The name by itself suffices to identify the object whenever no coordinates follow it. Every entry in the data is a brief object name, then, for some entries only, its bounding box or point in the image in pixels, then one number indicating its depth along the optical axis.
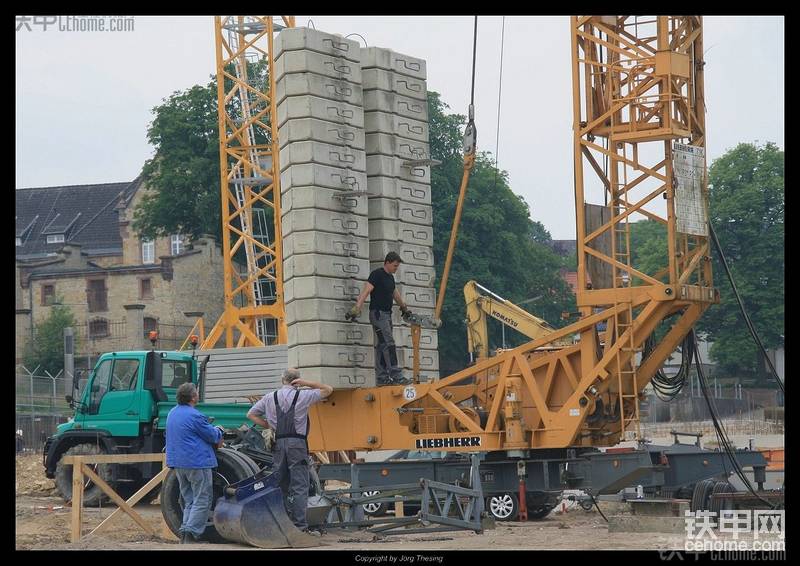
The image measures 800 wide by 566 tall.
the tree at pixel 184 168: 59.59
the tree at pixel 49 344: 63.41
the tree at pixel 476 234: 59.44
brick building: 65.56
